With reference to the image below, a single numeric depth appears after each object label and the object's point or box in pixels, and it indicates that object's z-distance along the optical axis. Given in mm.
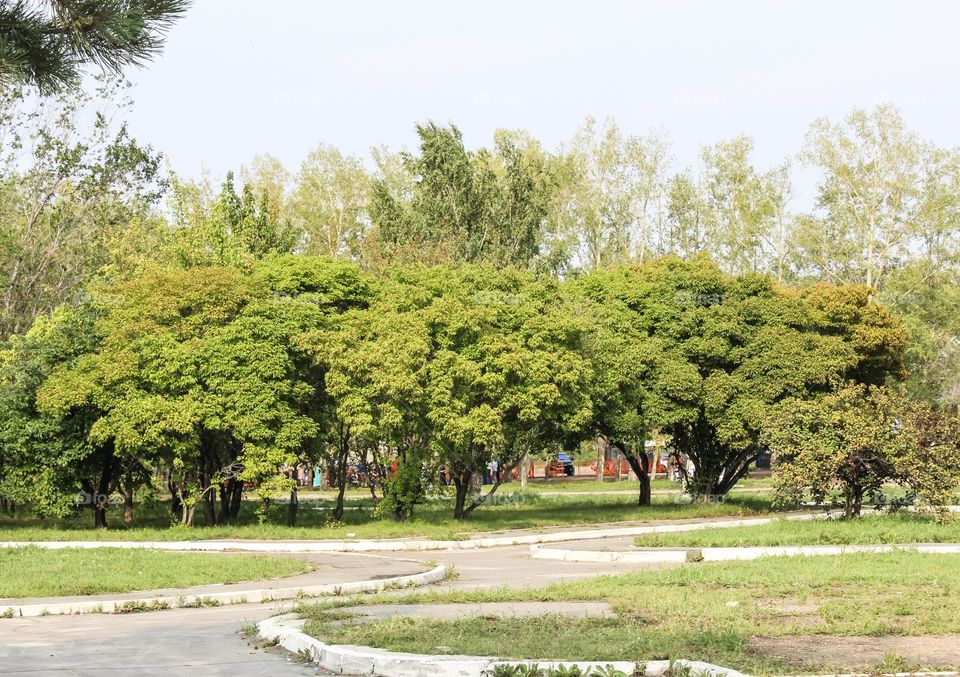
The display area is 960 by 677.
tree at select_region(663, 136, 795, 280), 69188
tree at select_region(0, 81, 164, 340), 47250
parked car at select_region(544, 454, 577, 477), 71956
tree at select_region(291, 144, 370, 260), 69625
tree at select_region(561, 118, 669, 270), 67938
